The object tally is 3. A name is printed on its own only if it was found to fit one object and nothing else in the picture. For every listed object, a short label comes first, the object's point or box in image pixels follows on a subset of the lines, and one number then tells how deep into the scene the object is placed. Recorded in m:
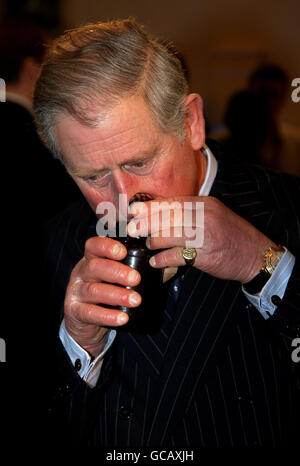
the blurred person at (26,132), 2.45
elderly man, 1.43
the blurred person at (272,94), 3.97
